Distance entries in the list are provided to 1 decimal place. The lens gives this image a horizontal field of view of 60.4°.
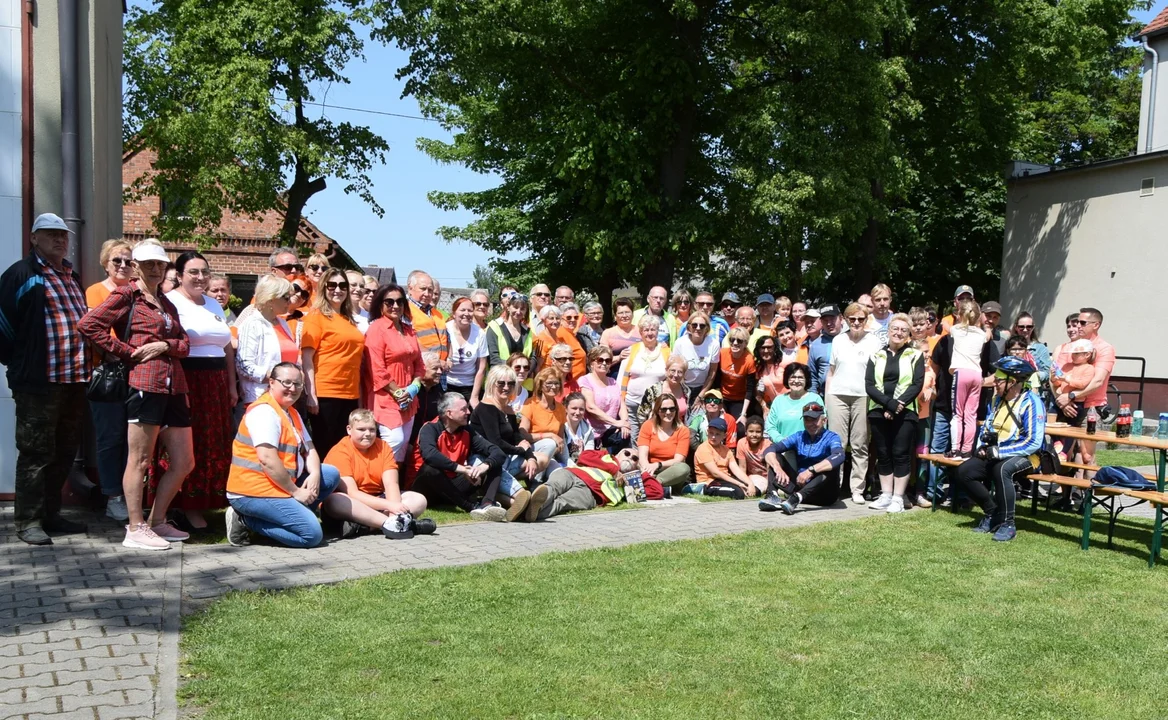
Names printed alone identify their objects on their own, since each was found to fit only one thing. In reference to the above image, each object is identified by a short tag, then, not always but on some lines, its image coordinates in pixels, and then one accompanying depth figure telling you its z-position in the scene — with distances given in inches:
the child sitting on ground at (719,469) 398.6
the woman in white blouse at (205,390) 275.0
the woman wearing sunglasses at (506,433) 336.2
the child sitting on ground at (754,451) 403.2
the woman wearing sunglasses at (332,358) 308.2
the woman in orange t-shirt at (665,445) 390.0
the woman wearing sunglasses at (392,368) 319.3
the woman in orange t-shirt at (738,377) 420.2
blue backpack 307.4
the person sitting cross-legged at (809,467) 371.2
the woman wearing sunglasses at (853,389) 381.4
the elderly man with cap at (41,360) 253.4
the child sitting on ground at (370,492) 286.7
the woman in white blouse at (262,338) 288.2
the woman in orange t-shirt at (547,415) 369.4
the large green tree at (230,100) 871.1
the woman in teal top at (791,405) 384.8
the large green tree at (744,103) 767.7
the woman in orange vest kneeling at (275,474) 263.3
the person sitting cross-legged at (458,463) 325.4
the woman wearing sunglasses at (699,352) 413.4
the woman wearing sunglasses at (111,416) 266.7
